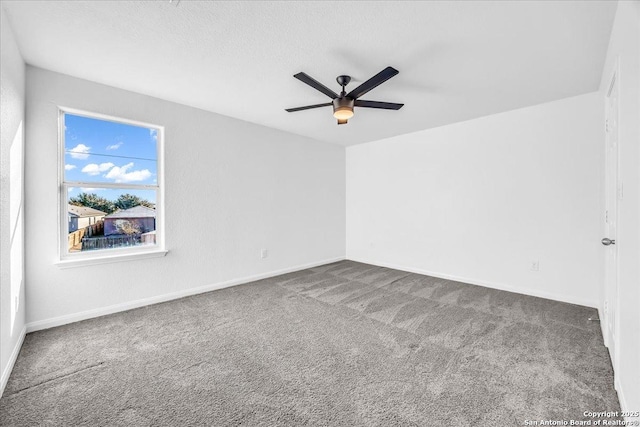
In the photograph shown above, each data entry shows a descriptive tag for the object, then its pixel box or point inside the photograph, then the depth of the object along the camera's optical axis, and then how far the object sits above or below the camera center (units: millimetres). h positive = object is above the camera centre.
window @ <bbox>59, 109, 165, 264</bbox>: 2734 +249
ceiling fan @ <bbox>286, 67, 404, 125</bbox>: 2166 +999
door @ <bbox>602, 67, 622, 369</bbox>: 1801 -53
